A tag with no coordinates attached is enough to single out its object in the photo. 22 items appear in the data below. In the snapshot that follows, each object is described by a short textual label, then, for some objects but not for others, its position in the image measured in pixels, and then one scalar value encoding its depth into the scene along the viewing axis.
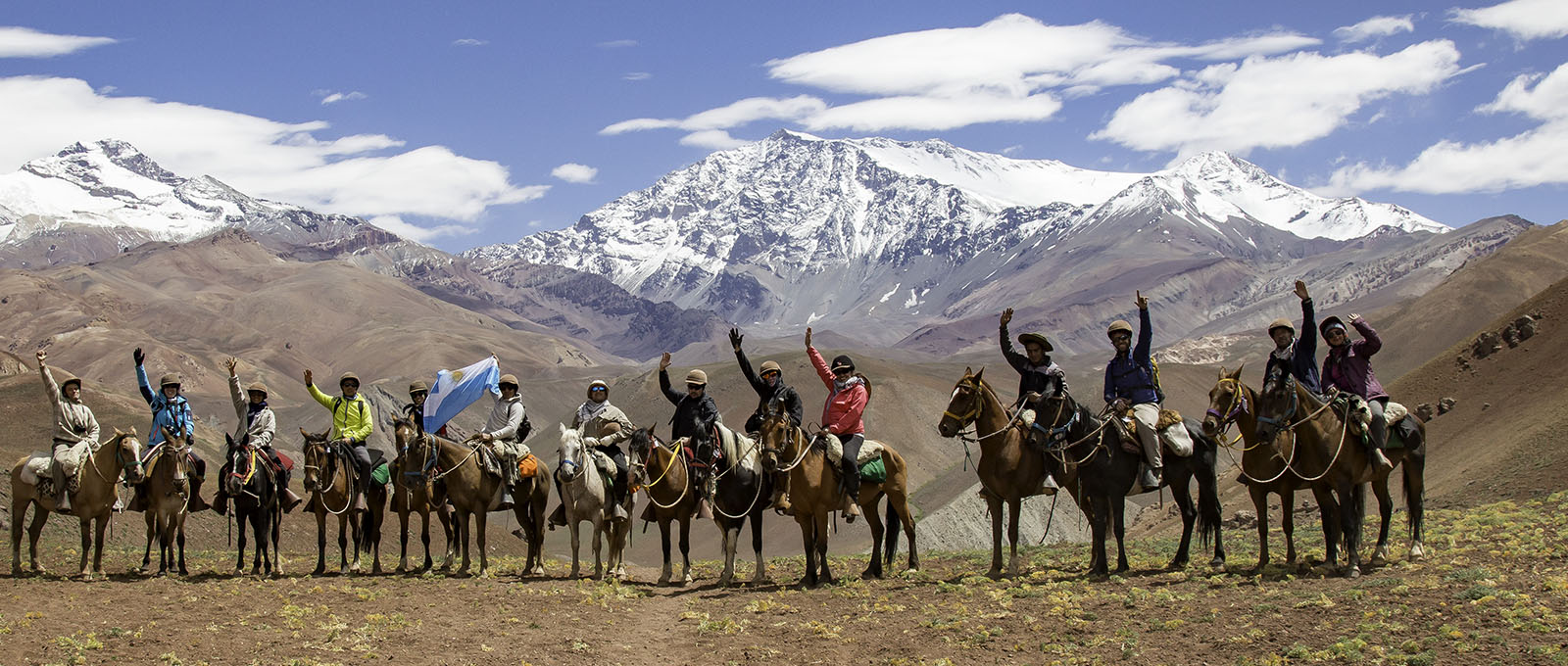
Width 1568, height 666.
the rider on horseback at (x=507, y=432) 21.19
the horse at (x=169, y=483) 20.23
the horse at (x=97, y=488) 20.31
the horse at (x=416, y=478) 20.69
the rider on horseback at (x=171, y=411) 20.61
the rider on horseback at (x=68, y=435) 20.39
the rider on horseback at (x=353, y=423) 21.77
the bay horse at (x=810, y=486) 18.77
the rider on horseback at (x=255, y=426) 21.12
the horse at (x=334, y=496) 21.09
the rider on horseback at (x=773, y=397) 19.05
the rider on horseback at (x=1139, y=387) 18.44
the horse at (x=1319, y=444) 17.23
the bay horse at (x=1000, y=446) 18.64
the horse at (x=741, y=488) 20.00
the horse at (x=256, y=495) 20.73
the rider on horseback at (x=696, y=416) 19.89
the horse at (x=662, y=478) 20.41
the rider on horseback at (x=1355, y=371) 17.67
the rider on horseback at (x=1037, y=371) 18.48
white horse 20.44
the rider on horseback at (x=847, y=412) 19.47
